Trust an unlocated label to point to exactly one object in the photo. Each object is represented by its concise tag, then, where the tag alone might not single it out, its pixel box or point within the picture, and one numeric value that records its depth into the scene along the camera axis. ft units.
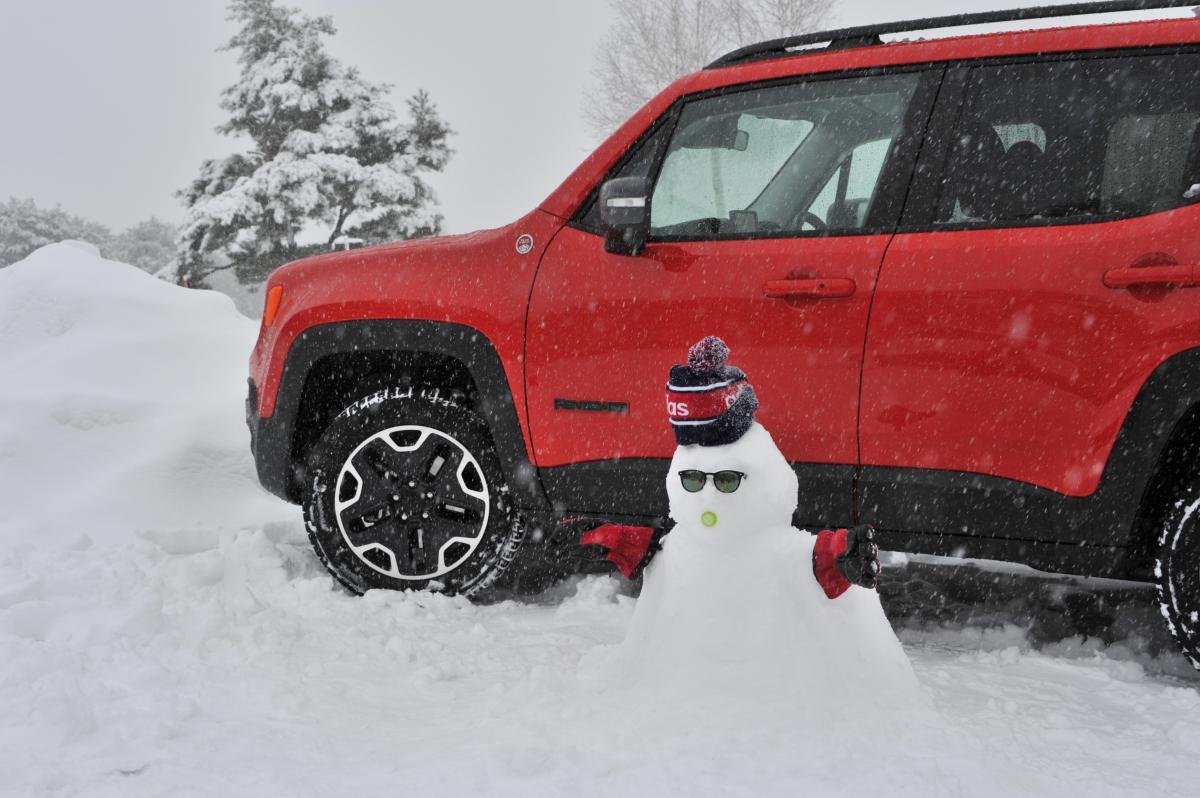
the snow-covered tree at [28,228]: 111.96
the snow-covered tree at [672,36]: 92.22
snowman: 9.41
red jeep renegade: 10.45
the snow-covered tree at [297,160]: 86.02
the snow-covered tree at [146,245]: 130.52
